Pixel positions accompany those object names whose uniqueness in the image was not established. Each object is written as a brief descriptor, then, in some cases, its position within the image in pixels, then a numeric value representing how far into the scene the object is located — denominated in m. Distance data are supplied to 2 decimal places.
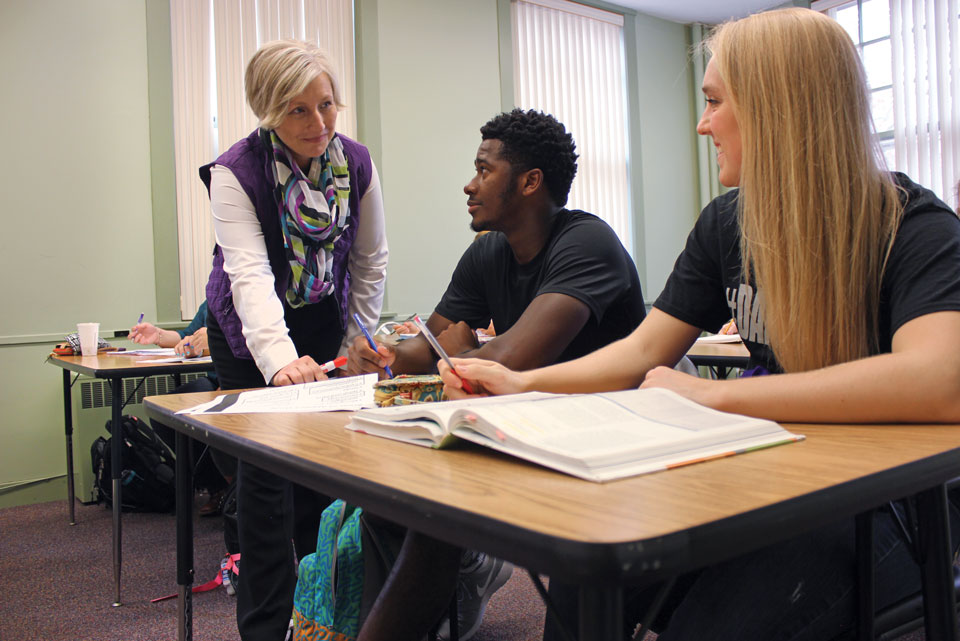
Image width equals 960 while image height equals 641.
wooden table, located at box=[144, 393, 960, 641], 0.41
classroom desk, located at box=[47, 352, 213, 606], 2.28
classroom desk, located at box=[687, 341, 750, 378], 2.05
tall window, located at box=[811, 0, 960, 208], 5.09
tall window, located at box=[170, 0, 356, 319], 4.04
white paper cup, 3.08
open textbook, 0.56
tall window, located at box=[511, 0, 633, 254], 5.41
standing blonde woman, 1.52
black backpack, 3.26
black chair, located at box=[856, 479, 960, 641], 0.71
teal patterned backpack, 1.38
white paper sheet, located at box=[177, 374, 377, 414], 1.11
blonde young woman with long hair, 0.73
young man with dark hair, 1.51
